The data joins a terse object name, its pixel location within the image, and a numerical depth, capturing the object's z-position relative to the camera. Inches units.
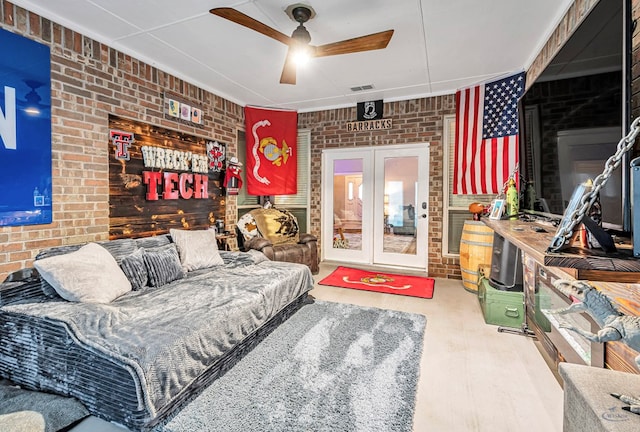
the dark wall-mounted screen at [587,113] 52.4
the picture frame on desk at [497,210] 111.1
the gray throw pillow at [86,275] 80.4
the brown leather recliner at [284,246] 155.9
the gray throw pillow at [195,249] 121.7
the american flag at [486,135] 146.6
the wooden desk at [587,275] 39.0
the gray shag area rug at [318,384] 62.2
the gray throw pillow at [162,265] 103.5
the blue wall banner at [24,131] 88.2
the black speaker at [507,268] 111.2
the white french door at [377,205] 184.5
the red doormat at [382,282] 150.0
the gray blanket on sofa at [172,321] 58.7
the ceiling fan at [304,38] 84.3
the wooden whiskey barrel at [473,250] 140.3
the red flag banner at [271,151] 191.3
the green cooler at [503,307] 107.0
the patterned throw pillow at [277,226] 175.5
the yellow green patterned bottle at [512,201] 114.4
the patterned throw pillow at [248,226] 171.9
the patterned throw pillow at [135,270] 98.2
